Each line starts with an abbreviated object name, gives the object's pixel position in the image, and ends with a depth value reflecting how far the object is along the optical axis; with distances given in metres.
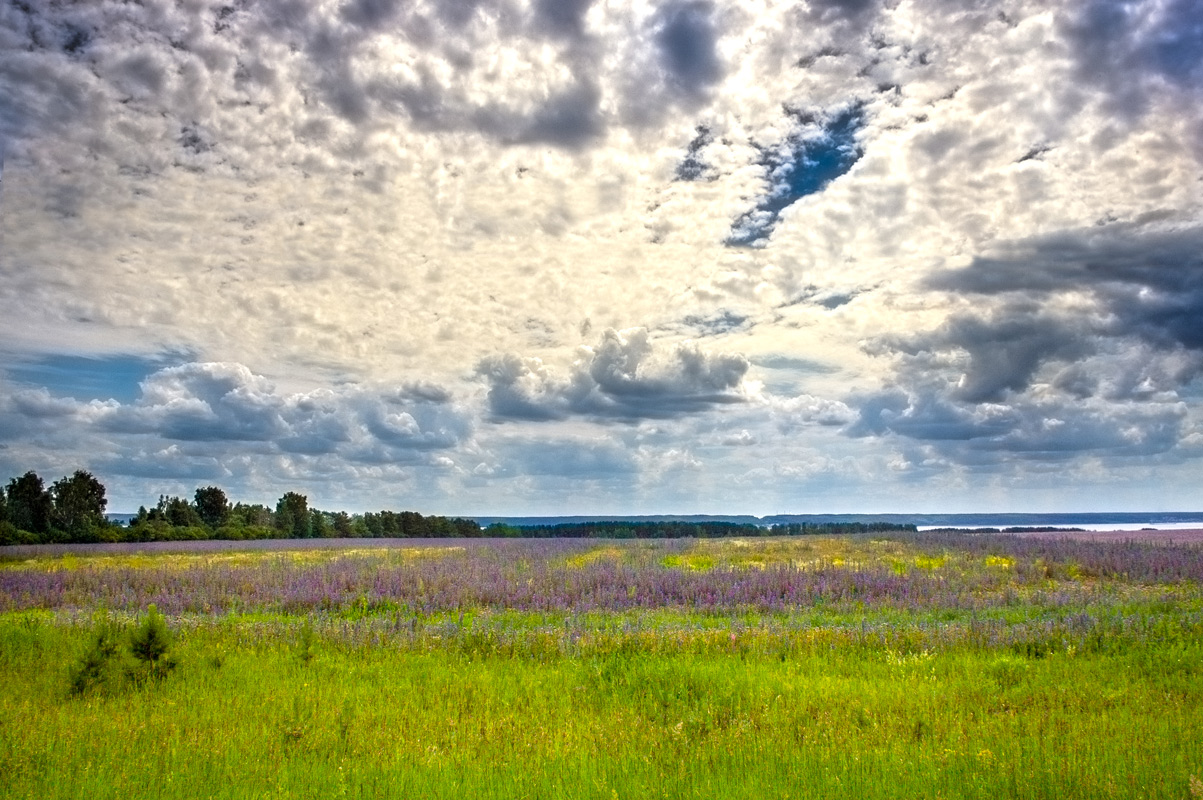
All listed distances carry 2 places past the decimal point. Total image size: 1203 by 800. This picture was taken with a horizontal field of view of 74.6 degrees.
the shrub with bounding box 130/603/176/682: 11.09
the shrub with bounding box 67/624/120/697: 10.45
